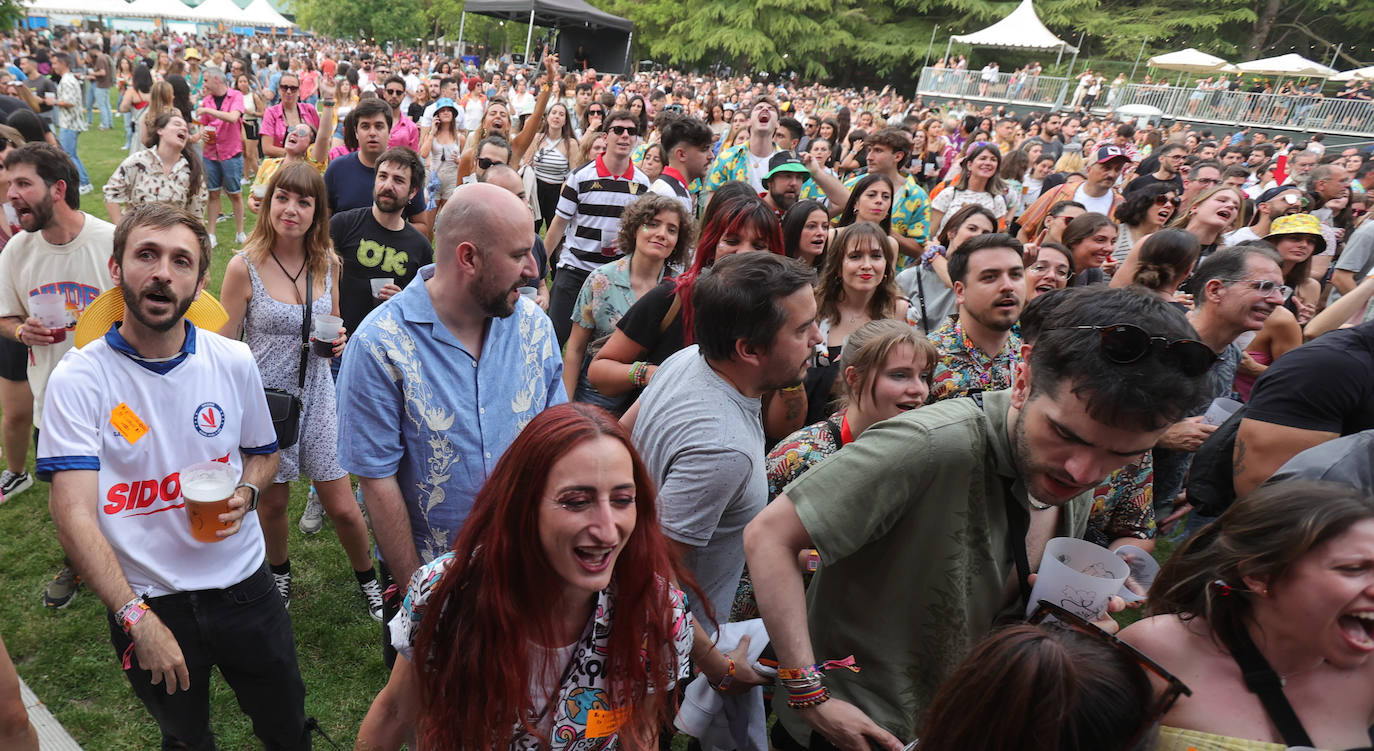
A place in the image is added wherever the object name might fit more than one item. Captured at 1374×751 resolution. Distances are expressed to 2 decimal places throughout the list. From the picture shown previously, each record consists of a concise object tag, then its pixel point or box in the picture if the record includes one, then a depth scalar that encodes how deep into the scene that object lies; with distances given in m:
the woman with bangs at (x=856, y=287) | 3.97
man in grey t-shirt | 2.18
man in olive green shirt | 1.63
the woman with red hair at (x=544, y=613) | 1.65
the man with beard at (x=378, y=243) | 4.47
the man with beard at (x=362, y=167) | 5.44
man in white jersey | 2.09
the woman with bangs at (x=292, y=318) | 3.62
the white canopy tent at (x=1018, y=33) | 33.47
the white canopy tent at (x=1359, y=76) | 27.66
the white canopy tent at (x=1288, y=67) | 29.31
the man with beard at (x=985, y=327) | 3.34
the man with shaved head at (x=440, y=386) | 2.39
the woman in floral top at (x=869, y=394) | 2.84
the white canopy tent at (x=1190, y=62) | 30.41
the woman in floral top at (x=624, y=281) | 4.16
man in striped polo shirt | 5.72
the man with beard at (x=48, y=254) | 3.39
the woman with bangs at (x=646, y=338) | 3.45
